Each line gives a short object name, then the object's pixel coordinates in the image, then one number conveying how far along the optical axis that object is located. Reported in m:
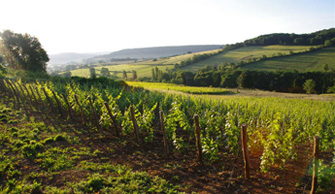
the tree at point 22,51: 37.50
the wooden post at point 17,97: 14.21
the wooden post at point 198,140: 6.54
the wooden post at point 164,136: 7.48
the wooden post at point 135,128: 8.25
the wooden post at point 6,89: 16.28
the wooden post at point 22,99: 12.53
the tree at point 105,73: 86.00
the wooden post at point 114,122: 8.97
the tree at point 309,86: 51.06
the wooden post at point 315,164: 4.48
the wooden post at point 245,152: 5.43
